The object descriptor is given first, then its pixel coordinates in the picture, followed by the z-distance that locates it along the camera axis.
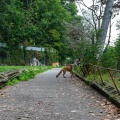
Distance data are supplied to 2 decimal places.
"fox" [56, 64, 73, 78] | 17.20
